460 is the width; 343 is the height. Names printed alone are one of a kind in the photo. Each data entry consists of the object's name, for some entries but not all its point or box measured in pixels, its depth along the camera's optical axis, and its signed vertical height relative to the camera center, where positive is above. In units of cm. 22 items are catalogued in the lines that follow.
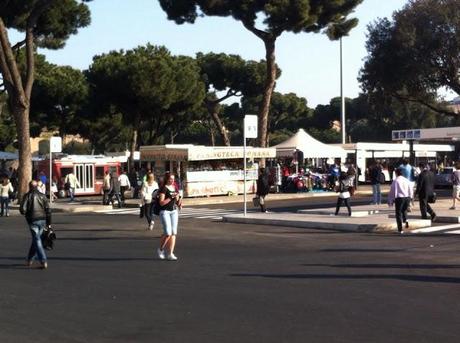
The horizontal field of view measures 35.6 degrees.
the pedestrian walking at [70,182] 3356 -23
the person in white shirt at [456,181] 2233 -27
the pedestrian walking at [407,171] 2083 +6
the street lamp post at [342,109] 4823 +435
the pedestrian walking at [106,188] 2930 -46
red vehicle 3825 +48
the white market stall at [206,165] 3353 +52
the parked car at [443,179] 4069 -36
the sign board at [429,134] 2969 +168
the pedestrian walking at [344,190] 2103 -48
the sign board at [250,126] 2176 +152
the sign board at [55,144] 2962 +139
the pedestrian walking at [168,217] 1299 -76
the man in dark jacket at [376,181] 2514 -27
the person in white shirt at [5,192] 2458 -50
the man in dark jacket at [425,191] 1923 -49
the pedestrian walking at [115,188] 2880 -48
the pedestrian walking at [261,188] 2338 -45
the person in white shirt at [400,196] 1723 -55
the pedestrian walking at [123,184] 2898 -30
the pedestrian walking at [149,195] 1885 -50
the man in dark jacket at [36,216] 1188 -65
